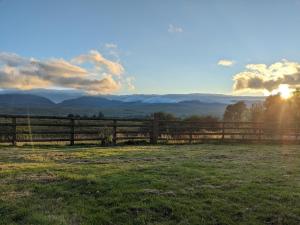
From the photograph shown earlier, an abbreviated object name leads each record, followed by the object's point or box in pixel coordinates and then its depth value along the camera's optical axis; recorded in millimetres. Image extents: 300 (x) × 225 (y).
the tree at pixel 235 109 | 28777
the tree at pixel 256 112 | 22563
